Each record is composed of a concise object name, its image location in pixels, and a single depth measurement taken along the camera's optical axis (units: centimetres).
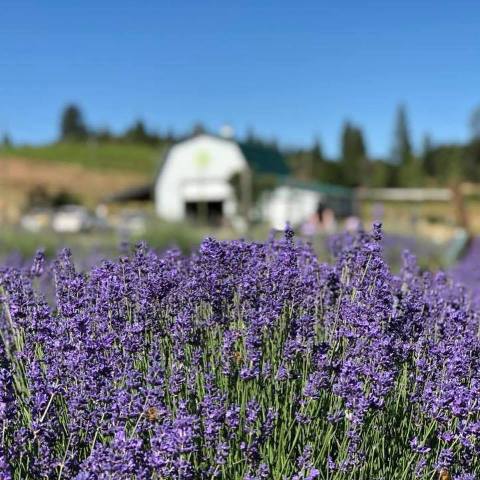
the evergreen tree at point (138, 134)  12494
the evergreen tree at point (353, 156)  8294
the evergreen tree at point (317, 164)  7799
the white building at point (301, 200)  4145
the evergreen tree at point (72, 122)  15000
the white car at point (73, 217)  4342
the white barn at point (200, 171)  4994
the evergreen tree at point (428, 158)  9212
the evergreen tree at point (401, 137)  11250
